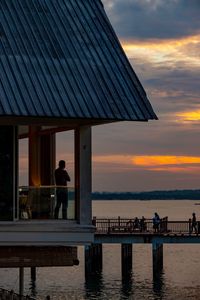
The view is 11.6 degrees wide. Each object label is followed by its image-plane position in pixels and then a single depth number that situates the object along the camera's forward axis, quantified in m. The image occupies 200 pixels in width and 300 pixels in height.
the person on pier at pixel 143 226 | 68.76
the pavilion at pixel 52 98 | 26.34
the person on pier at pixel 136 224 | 68.89
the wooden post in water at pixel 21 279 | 30.75
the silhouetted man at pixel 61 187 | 27.33
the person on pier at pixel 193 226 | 69.24
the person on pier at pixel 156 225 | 69.24
